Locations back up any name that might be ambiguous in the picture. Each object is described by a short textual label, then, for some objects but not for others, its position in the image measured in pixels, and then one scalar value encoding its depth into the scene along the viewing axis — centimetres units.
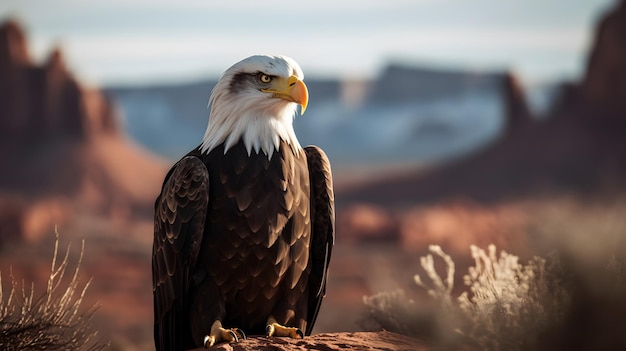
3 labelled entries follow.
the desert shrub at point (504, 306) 1206
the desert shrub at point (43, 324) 1406
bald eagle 1313
